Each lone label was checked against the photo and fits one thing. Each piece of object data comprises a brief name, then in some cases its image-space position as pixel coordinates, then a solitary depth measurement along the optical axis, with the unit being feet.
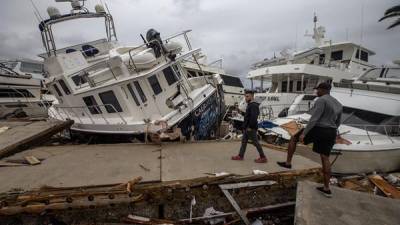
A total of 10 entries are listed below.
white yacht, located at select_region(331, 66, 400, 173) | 21.65
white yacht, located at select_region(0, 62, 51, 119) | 43.47
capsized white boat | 22.75
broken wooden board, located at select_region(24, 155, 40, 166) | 15.78
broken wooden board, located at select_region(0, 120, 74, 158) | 18.74
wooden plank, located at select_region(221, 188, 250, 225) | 12.64
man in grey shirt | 12.00
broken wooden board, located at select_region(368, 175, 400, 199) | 18.11
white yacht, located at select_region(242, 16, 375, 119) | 45.67
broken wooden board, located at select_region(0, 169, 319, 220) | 10.96
